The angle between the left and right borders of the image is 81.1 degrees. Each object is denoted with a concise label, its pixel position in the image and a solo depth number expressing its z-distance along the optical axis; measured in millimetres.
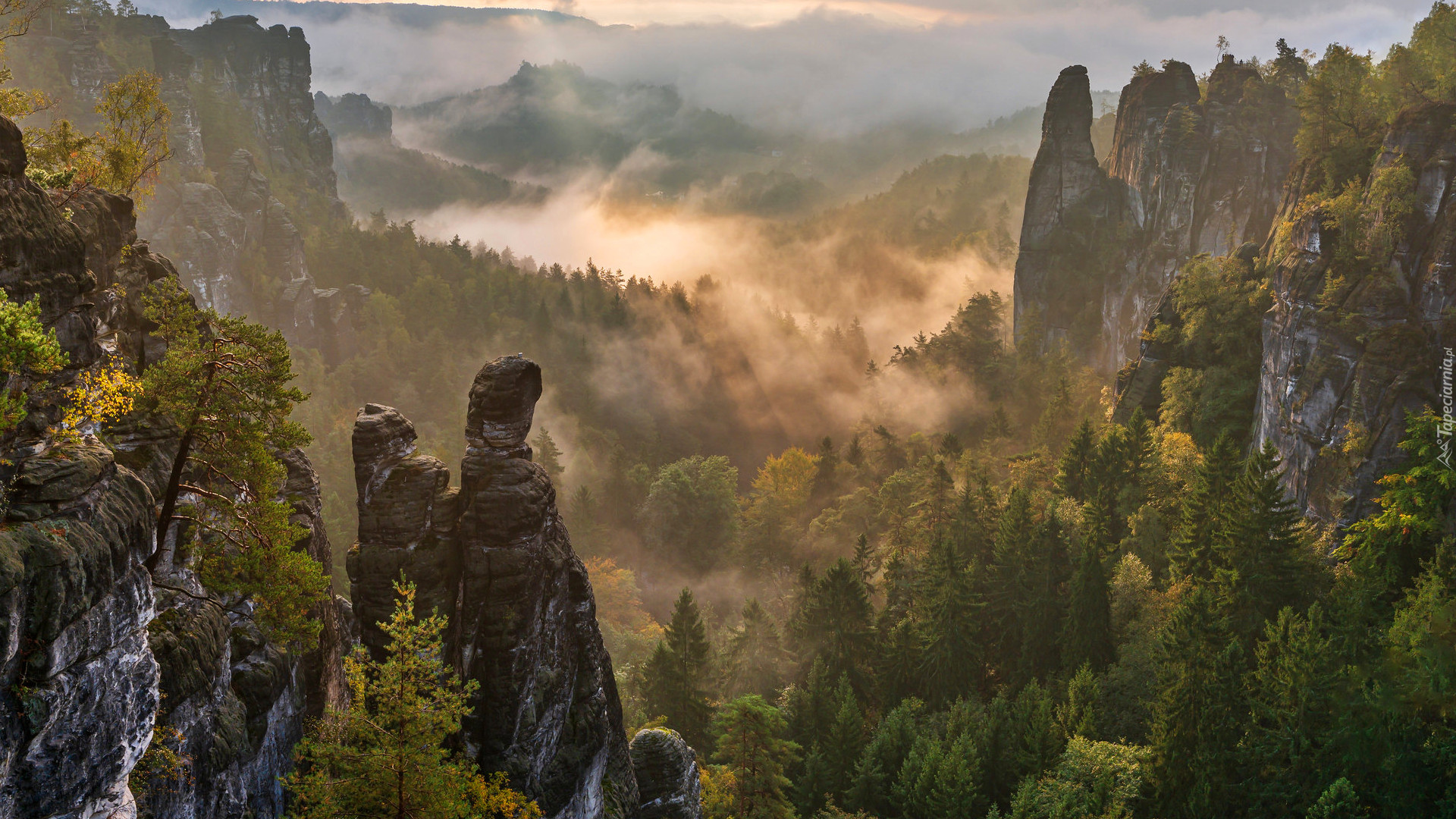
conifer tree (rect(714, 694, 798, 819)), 42406
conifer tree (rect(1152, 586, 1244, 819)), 38656
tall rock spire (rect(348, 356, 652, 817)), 27391
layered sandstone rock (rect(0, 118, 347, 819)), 14242
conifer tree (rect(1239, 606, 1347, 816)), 37719
